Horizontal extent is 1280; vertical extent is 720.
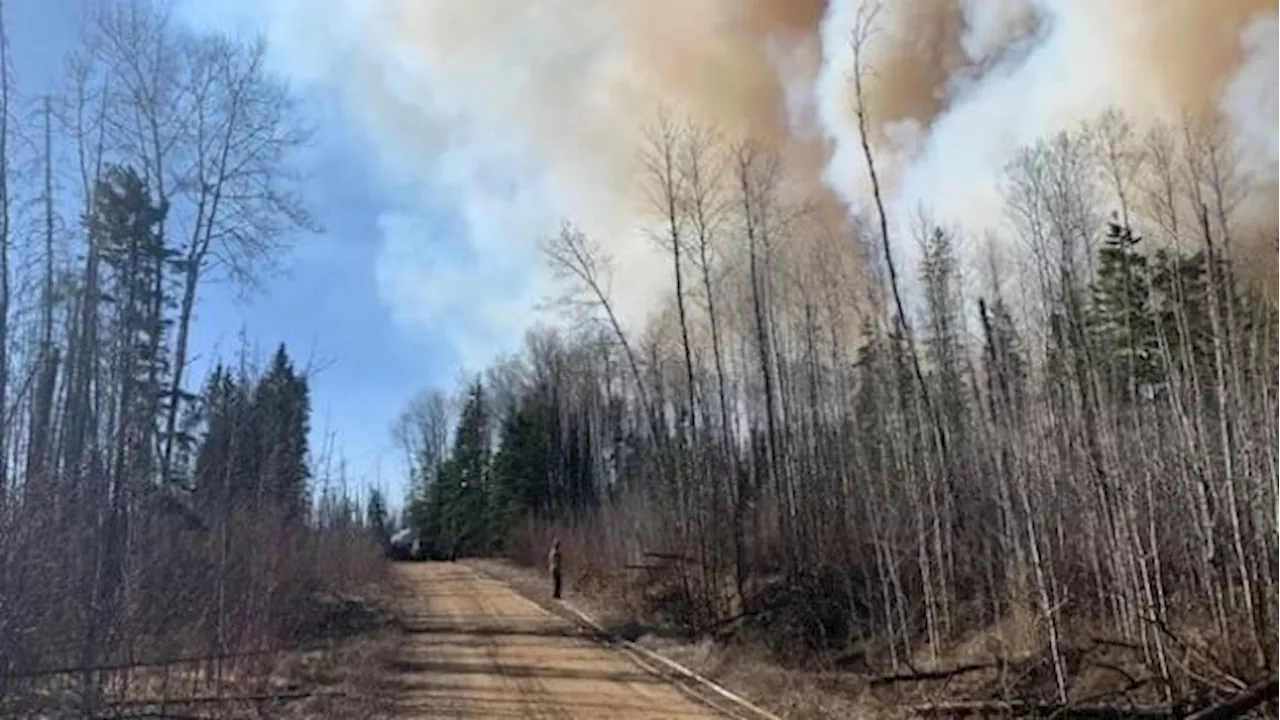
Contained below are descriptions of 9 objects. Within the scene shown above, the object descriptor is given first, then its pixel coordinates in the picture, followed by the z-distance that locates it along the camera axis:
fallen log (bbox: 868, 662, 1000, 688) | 12.71
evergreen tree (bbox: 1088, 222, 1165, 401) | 20.55
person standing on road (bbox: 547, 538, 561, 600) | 32.01
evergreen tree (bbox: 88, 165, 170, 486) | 13.91
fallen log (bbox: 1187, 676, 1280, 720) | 8.48
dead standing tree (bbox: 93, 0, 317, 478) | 20.05
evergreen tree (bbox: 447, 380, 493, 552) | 65.50
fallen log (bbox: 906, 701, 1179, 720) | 10.15
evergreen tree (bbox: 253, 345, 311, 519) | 20.31
